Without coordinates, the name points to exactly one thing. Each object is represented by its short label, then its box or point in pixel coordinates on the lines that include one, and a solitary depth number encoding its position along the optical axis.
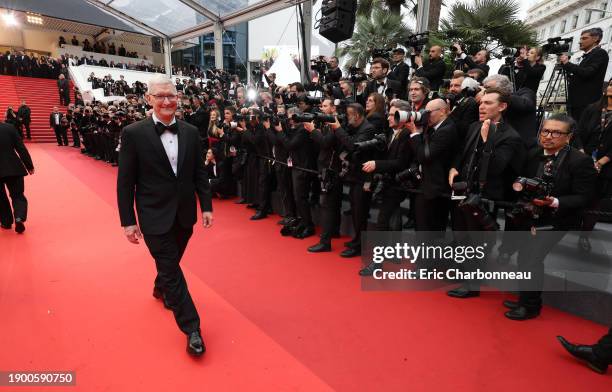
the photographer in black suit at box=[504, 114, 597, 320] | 2.38
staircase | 15.20
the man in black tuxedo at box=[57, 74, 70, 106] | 17.19
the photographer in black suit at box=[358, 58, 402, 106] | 4.25
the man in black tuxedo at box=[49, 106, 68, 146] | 13.63
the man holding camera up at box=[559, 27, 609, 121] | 3.82
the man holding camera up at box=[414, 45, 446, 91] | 4.68
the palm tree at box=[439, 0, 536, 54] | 7.86
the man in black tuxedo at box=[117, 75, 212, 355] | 2.14
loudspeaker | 5.44
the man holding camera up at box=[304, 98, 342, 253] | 3.75
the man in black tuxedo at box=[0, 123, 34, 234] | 4.14
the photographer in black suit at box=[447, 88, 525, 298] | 2.66
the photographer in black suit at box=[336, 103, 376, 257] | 3.52
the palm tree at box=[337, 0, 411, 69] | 11.48
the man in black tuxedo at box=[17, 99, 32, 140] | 13.62
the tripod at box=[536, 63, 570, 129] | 4.60
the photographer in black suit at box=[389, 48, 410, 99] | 5.02
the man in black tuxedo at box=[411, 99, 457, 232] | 2.95
